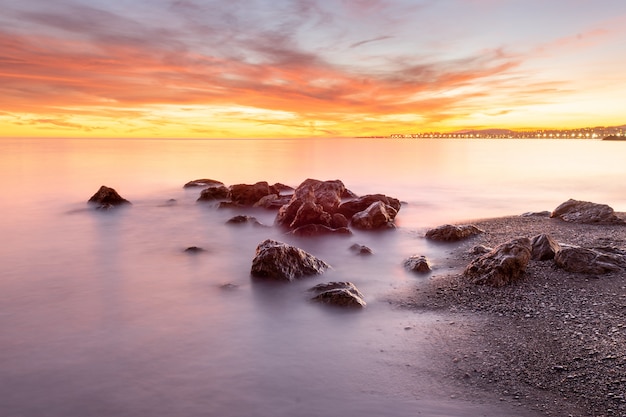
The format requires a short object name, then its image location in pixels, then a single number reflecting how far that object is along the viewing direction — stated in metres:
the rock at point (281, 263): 11.19
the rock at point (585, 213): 16.64
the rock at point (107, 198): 23.94
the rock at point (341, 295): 9.50
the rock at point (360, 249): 14.28
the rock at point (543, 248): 11.06
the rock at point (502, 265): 9.99
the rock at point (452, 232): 14.93
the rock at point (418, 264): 11.89
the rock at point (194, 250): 15.34
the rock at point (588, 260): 10.09
